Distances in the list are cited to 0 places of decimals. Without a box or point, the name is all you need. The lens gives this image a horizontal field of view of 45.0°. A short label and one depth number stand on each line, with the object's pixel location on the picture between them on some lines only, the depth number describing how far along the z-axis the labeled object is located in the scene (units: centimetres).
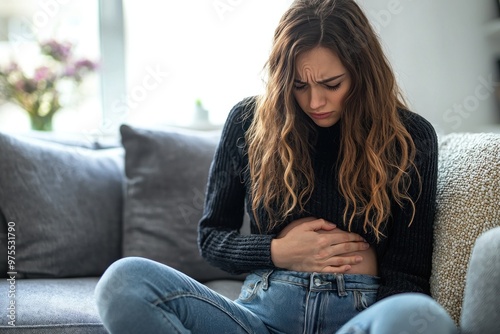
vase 237
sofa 168
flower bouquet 237
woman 123
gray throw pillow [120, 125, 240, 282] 176
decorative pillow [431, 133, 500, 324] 121
